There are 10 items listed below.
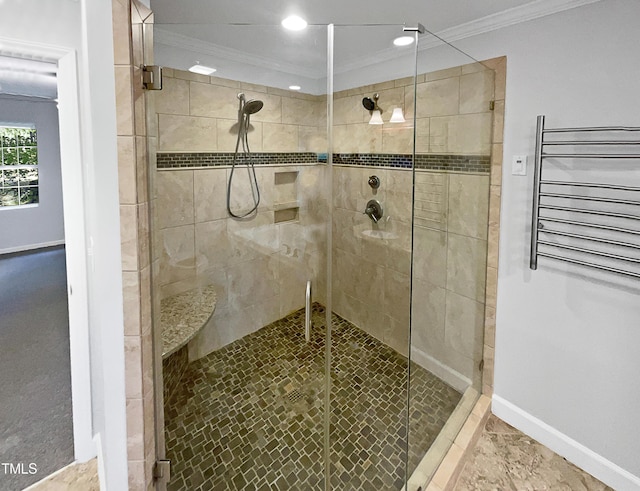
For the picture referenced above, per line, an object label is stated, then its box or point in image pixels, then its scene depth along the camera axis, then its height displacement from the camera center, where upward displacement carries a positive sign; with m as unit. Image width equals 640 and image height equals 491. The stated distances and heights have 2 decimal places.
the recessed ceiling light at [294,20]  1.89 +0.96
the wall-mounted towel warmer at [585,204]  1.58 -0.01
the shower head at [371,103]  1.97 +0.54
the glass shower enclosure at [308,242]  1.56 -0.21
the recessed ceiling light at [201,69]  1.60 +0.59
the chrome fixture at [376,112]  1.98 +0.49
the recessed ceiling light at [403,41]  1.83 +0.84
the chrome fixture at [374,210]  2.11 -0.06
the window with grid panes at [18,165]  5.71 +0.55
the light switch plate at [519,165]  1.92 +0.19
